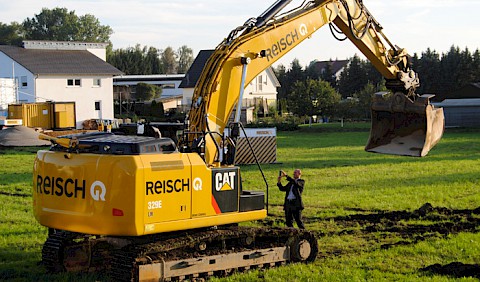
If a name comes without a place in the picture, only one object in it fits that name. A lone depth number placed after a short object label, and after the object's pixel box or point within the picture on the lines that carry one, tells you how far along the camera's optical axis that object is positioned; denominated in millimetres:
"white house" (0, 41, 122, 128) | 61219
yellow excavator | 11180
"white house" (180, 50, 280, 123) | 75188
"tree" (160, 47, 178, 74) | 145500
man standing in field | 15281
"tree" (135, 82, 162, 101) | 83625
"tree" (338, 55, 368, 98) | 90750
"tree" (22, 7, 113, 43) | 127812
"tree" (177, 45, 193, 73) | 151500
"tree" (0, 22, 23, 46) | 121688
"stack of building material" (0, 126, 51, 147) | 40438
